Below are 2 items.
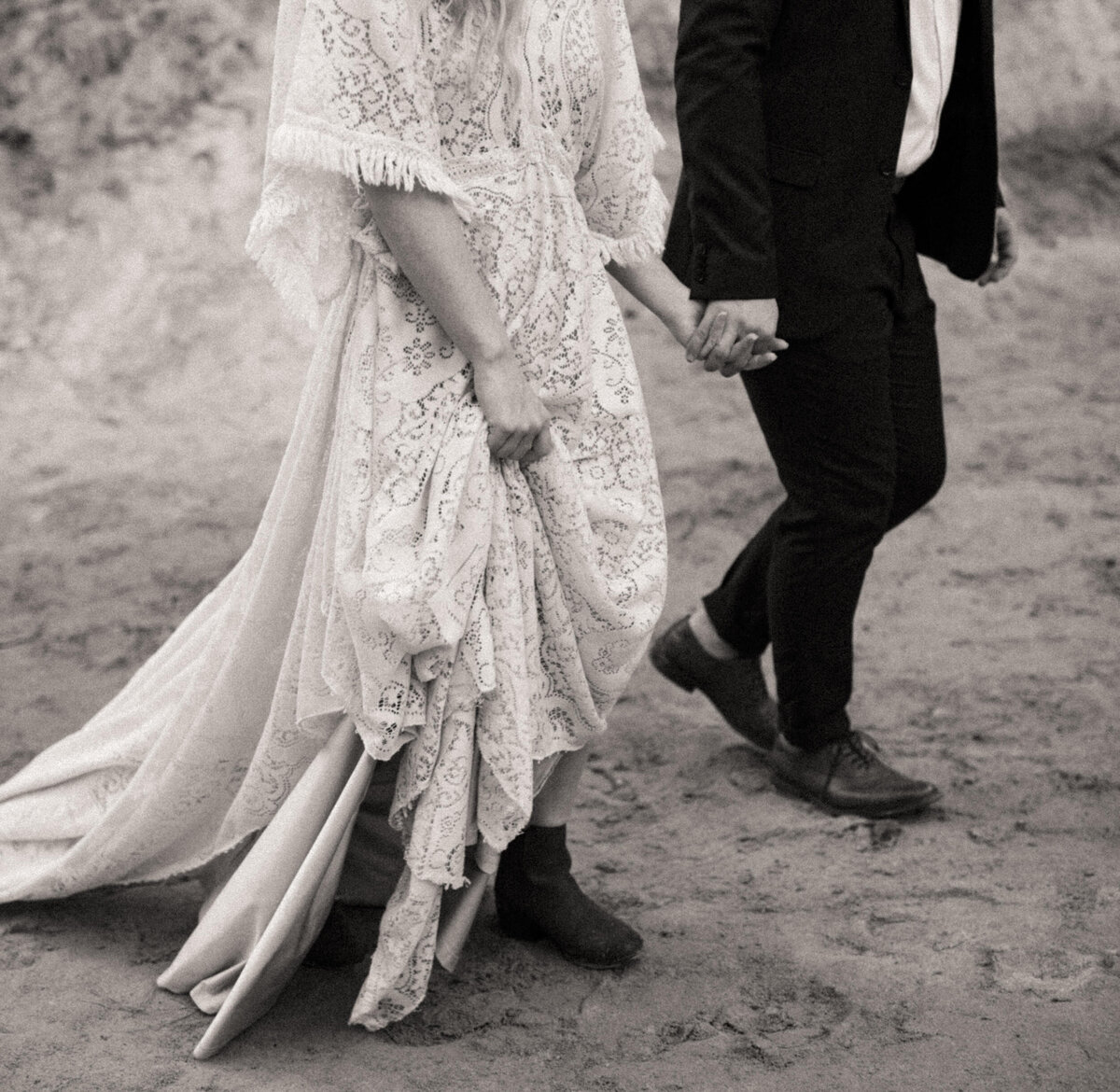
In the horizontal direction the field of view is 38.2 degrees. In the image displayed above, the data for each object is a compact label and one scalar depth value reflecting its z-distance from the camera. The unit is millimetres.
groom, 2732
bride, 2262
